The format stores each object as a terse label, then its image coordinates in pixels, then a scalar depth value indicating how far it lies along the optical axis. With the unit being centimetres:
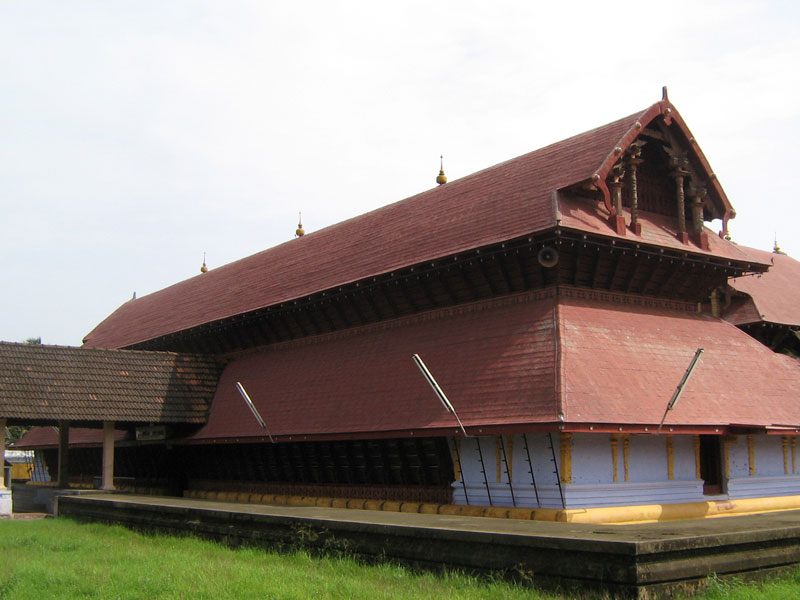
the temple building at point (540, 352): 1532
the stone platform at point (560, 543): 891
